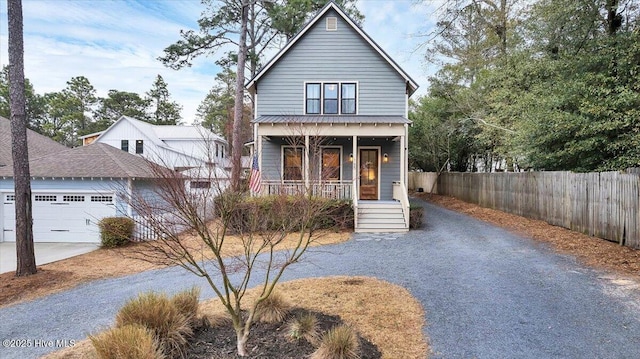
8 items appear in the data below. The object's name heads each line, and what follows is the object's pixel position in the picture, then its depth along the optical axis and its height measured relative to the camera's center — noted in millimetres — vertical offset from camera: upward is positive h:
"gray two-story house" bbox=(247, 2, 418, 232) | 14203 +3890
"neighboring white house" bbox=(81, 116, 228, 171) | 26375 +3586
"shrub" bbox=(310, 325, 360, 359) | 3318 -1805
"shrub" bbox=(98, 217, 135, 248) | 10548 -1936
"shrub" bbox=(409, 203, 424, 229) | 11539 -1430
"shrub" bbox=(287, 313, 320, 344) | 3797 -1877
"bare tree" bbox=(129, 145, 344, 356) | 3383 -415
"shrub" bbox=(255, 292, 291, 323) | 4324 -1850
